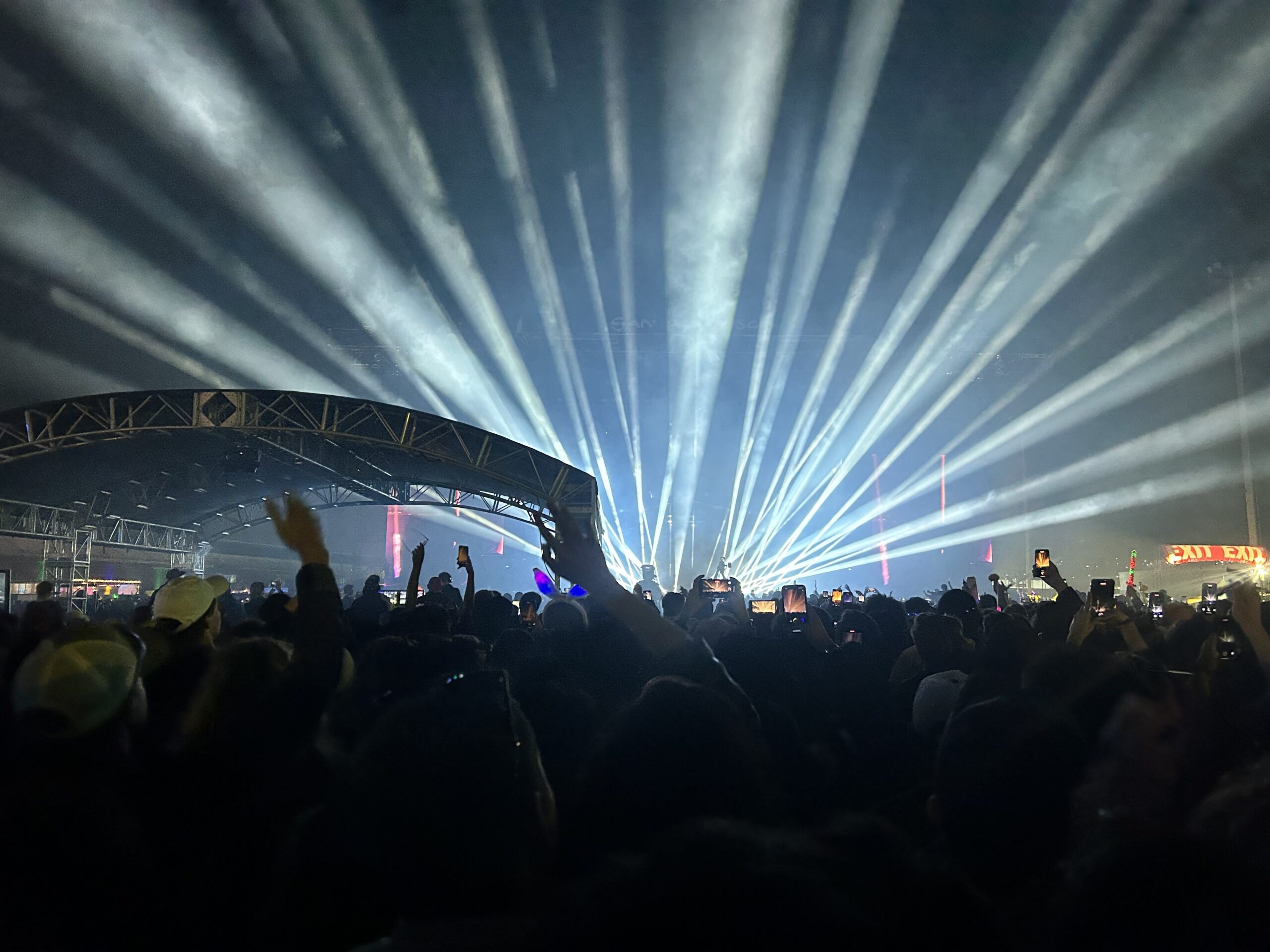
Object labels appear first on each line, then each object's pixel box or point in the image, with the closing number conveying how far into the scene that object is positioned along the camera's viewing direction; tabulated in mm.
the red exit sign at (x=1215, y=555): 24078
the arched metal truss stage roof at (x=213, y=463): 16547
